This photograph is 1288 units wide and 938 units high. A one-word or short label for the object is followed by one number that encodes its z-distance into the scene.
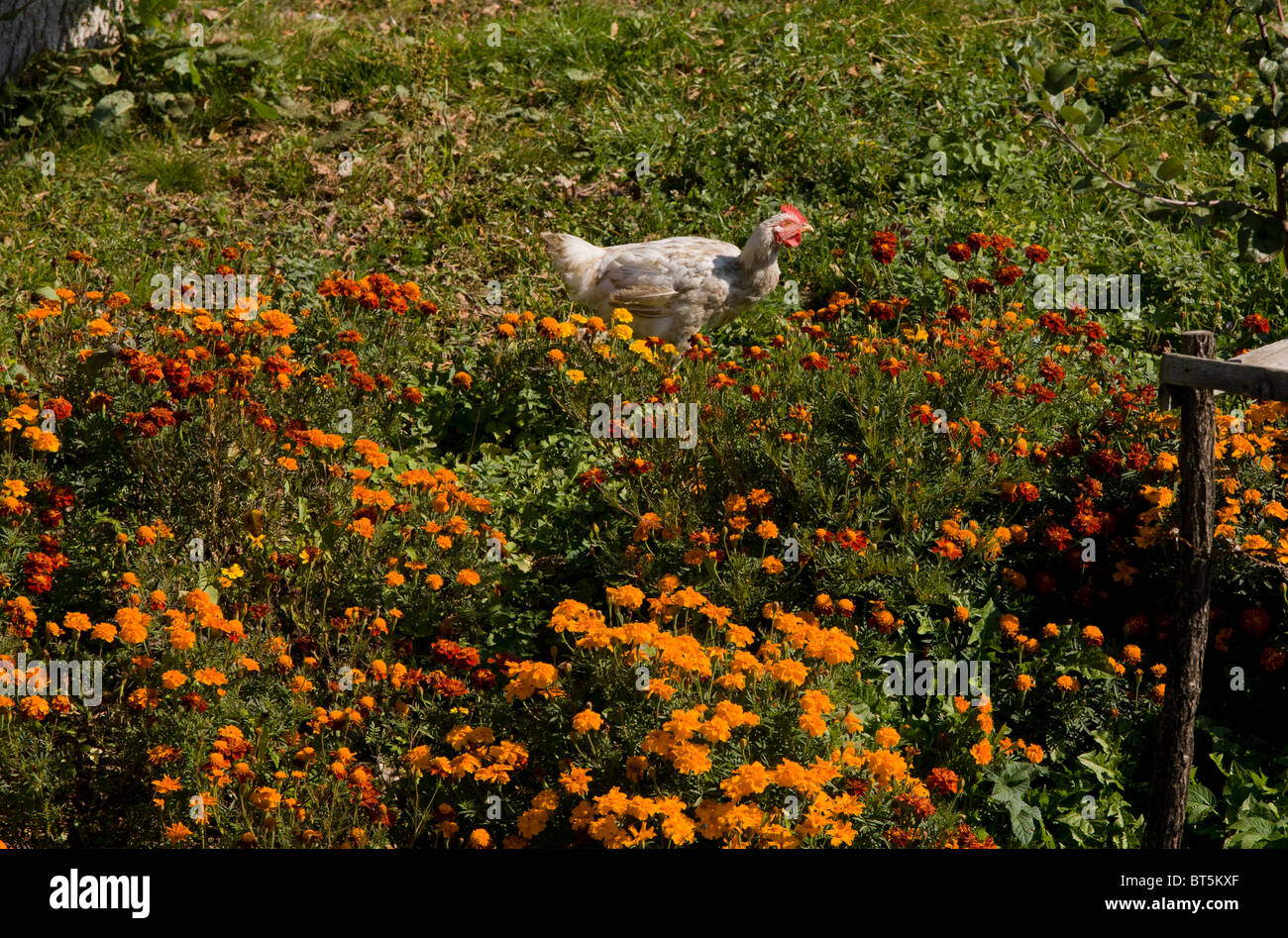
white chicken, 5.69
